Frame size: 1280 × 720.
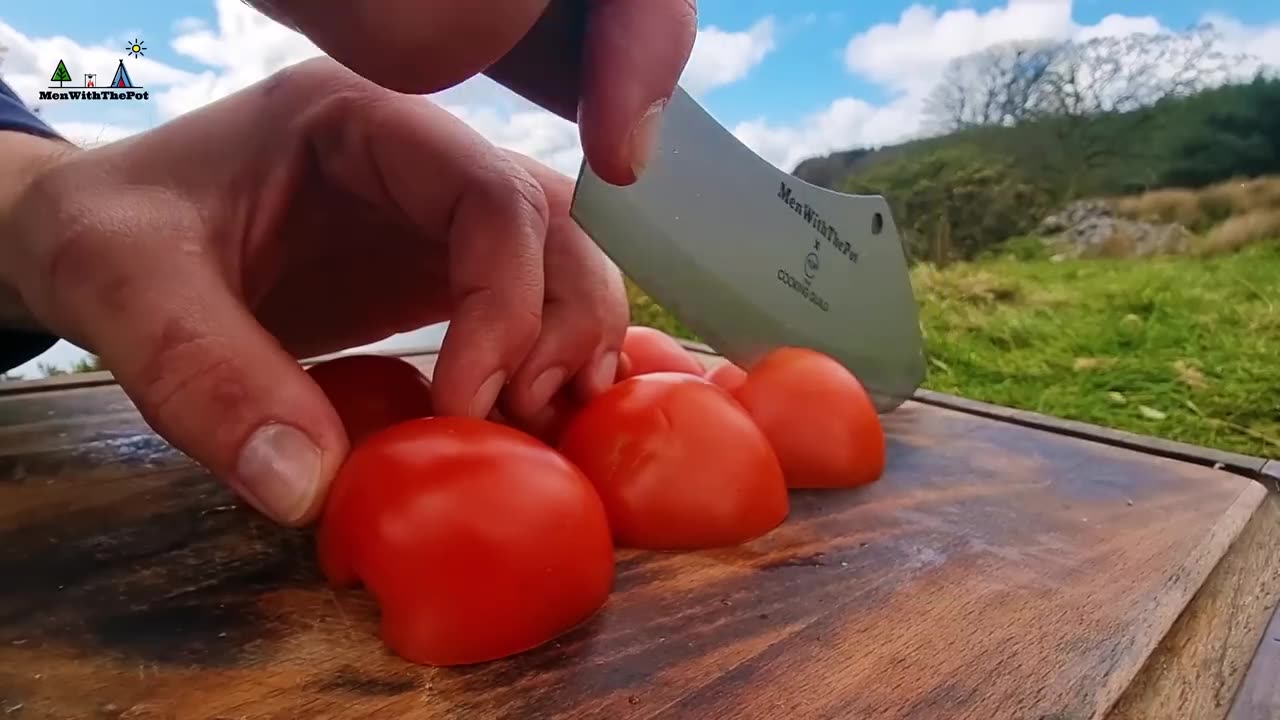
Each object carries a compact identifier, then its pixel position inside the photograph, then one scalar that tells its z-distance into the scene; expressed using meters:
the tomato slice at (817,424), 0.20
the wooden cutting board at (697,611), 0.12
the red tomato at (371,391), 0.18
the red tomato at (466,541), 0.13
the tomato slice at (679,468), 0.17
